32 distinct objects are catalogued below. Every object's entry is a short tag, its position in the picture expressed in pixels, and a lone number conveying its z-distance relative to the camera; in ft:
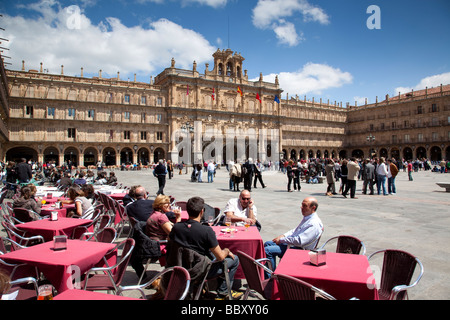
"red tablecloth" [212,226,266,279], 11.68
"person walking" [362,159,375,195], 38.78
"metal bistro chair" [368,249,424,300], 8.44
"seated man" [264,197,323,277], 11.72
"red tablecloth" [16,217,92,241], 14.21
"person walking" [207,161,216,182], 60.23
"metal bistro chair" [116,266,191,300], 7.53
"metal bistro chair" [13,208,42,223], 16.57
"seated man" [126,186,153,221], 15.42
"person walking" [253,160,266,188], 46.48
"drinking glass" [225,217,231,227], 14.04
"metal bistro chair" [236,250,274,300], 8.85
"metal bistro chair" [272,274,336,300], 6.56
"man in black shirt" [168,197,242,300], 9.68
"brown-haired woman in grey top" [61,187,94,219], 18.18
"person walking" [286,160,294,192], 42.60
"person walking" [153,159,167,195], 37.52
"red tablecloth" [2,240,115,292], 9.21
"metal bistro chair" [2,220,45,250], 13.76
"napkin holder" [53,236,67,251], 10.41
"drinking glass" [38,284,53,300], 6.48
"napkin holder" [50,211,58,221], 15.72
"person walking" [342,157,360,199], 34.88
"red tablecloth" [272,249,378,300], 7.71
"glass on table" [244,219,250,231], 13.67
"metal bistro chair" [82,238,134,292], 9.69
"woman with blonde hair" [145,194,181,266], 12.72
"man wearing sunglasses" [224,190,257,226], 15.12
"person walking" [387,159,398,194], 39.58
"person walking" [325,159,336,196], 38.91
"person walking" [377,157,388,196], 38.86
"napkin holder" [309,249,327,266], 8.86
